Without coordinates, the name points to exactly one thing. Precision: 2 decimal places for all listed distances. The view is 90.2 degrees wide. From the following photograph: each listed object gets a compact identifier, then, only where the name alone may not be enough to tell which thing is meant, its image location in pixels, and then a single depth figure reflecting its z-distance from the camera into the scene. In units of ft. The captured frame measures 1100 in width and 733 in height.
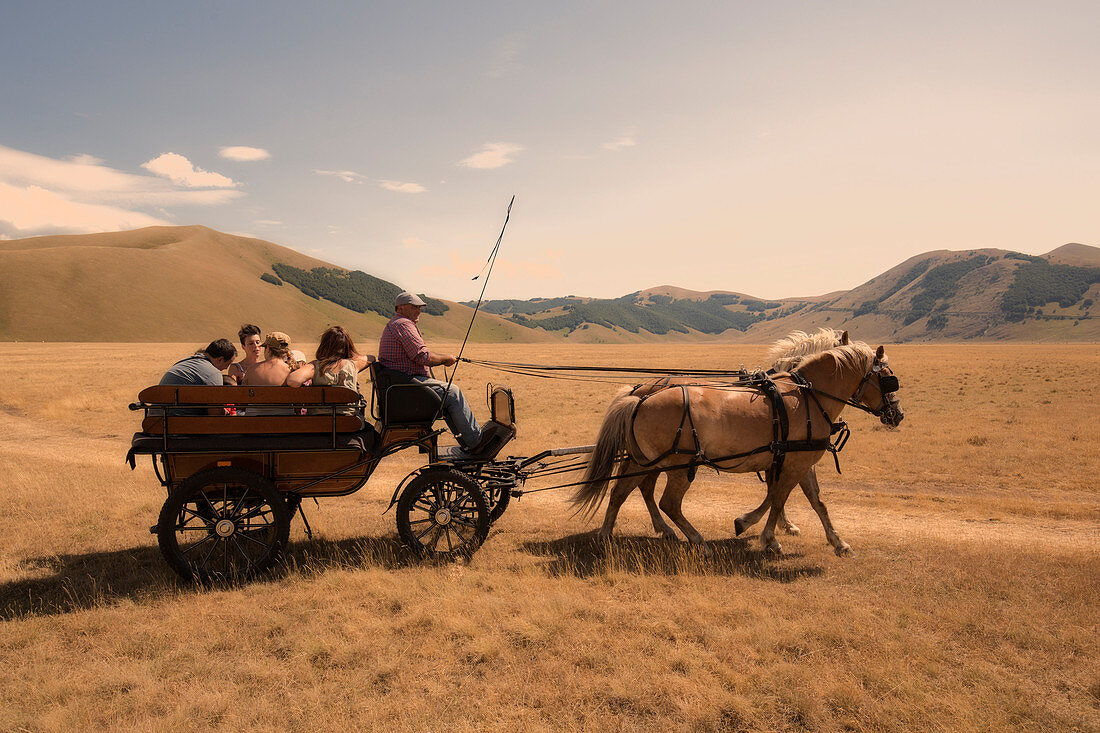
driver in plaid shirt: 19.98
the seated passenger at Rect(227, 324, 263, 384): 23.03
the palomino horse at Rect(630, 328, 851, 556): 22.63
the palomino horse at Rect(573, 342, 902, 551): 21.72
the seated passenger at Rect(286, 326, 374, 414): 20.08
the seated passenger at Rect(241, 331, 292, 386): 20.76
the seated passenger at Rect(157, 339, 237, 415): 19.62
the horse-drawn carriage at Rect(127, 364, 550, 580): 17.79
